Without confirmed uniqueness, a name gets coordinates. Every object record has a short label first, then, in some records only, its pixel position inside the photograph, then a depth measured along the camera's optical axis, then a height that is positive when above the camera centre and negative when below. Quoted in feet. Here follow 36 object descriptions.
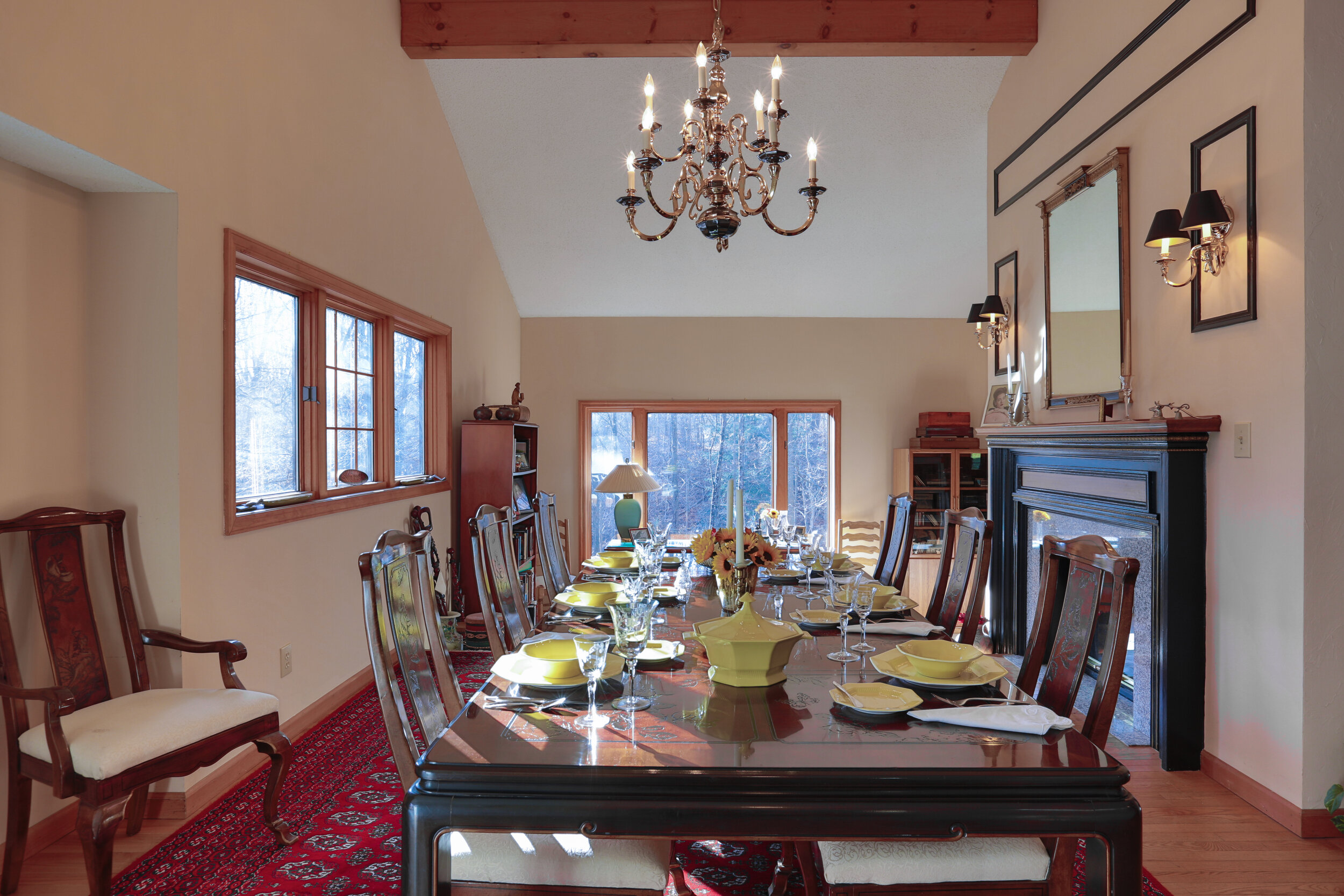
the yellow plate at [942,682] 5.77 -1.68
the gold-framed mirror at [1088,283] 11.27 +2.30
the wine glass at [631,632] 5.53 -1.32
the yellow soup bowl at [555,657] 5.82 -1.62
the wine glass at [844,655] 6.59 -1.72
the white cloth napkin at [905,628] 7.57 -1.72
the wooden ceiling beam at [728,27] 13.71 +6.96
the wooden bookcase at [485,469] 17.62 -0.60
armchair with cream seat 6.60 -2.45
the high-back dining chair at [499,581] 8.72 -1.55
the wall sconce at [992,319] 14.82 +2.22
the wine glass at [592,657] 5.13 -1.35
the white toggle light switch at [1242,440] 8.88 +0.02
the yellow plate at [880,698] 5.27 -1.68
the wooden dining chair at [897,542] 11.39 -1.43
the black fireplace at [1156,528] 9.66 -1.10
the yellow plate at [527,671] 5.75 -1.67
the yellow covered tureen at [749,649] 5.90 -1.49
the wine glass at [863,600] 6.69 -1.28
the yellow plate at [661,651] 6.56 -1.70
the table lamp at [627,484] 17.53 -0.92
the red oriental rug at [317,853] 7.22 -3.87
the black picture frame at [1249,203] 8.69 +2.50
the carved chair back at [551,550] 11.43 -1.55
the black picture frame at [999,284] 14.70 +2.94
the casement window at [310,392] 10.25 +0.72
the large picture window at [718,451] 23.26 -0.29
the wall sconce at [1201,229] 8.83 +2.34
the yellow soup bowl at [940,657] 5.91 -1.61
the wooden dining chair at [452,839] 5.06 -2.46
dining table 4.33 -1.88
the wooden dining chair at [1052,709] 5.08 -1.96
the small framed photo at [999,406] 14.73 +0.65
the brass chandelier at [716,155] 8.27 +3.00
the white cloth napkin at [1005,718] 4.91 -1.68
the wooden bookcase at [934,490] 21.74 -1.28
